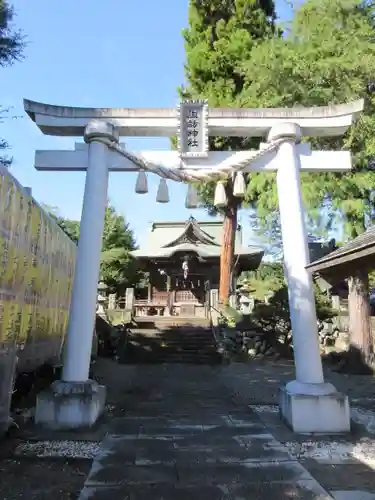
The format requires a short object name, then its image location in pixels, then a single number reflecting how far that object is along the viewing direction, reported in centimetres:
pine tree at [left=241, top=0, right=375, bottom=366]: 1198
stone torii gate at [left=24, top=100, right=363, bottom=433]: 597
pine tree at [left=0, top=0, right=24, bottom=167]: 980
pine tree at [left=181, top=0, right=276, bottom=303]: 1786
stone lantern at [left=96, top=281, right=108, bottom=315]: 1797
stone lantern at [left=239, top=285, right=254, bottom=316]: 1768
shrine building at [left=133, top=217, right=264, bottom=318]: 2164
